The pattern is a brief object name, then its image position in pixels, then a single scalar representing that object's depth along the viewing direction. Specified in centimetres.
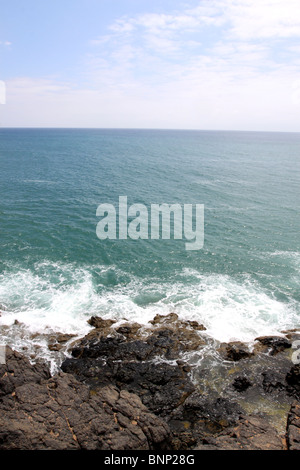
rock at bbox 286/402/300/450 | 1977
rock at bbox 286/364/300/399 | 2602
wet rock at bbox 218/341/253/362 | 2933
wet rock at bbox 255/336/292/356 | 3059
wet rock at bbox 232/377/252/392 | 2622
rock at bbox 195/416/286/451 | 1975
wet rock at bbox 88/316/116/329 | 3353
